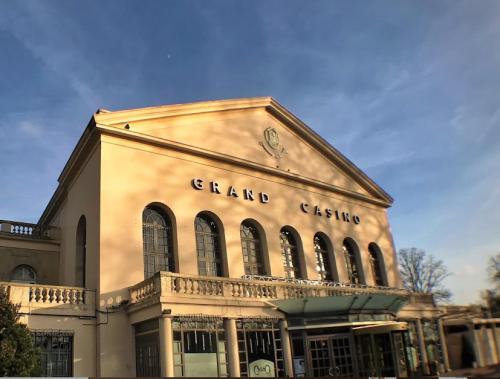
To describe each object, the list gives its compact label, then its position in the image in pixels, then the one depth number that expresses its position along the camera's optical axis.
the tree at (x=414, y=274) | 43.03
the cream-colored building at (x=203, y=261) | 15.10
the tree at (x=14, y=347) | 11.53
